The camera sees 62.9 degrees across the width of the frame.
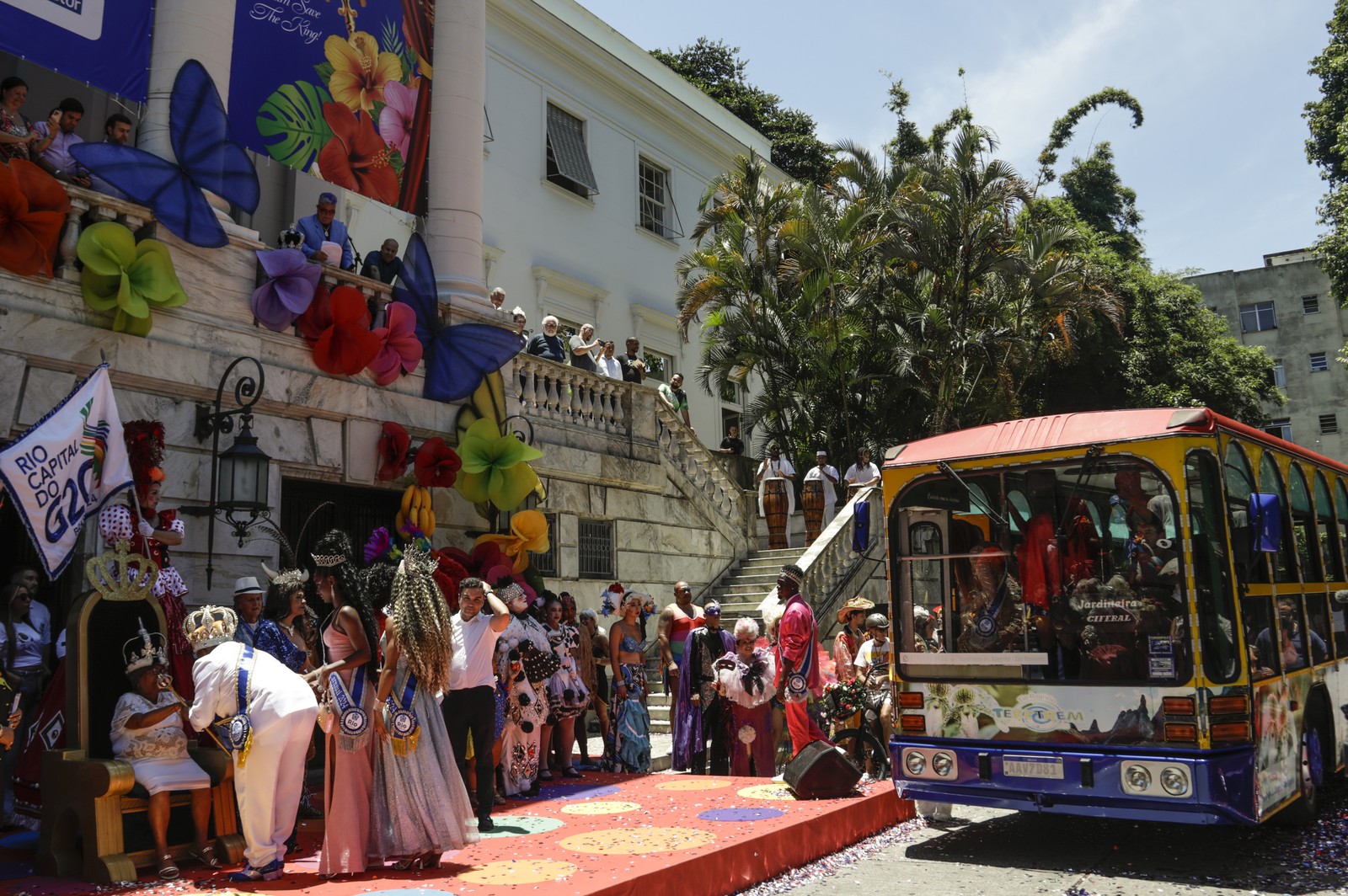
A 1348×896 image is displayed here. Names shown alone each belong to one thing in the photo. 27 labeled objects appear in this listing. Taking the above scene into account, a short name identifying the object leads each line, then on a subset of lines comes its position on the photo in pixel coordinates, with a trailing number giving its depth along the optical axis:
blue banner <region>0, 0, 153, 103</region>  9.60
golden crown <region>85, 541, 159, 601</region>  7.12
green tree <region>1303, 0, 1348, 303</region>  28.14
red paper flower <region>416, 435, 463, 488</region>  12.28
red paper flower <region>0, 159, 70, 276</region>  8.83
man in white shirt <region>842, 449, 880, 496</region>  20.56
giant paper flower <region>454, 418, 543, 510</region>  12.69
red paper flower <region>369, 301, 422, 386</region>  12.55
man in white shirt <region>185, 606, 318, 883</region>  6.37
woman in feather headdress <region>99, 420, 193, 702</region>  8.06
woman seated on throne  6.68
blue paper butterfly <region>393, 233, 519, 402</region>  13.18
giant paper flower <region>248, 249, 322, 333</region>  11.20
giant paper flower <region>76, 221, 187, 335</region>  9.53
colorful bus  7.02
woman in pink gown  6.50
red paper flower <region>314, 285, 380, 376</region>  11.78
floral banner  11.94
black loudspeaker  8.98
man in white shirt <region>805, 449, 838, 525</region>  20.48
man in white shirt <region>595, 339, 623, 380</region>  18.41
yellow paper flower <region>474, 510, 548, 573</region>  12.63
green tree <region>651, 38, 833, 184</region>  36.72
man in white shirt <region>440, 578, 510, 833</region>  7.61
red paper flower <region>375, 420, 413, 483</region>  12.34
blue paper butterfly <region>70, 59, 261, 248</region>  9.96
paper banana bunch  12.03
